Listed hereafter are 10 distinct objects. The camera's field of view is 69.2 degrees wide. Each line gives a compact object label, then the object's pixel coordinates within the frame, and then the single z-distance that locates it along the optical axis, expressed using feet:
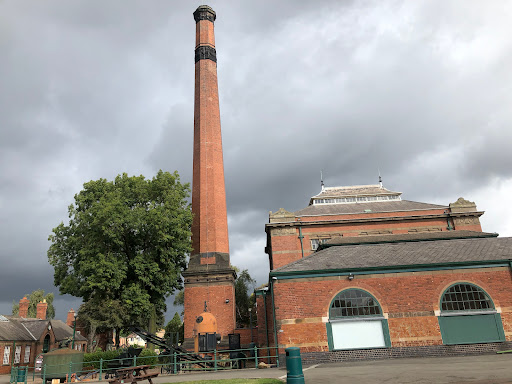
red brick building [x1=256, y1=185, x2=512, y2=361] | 54.65
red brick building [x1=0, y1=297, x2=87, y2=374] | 107.41
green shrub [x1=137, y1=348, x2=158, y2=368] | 70.32
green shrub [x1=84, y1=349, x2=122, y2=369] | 80.74
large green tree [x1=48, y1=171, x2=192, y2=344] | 83.15
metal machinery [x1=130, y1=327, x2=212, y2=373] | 68.23
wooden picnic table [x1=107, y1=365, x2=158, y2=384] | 34.98
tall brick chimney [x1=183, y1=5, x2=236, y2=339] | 84.89
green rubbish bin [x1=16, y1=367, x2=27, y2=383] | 68.74
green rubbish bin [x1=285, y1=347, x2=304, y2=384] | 27.30
